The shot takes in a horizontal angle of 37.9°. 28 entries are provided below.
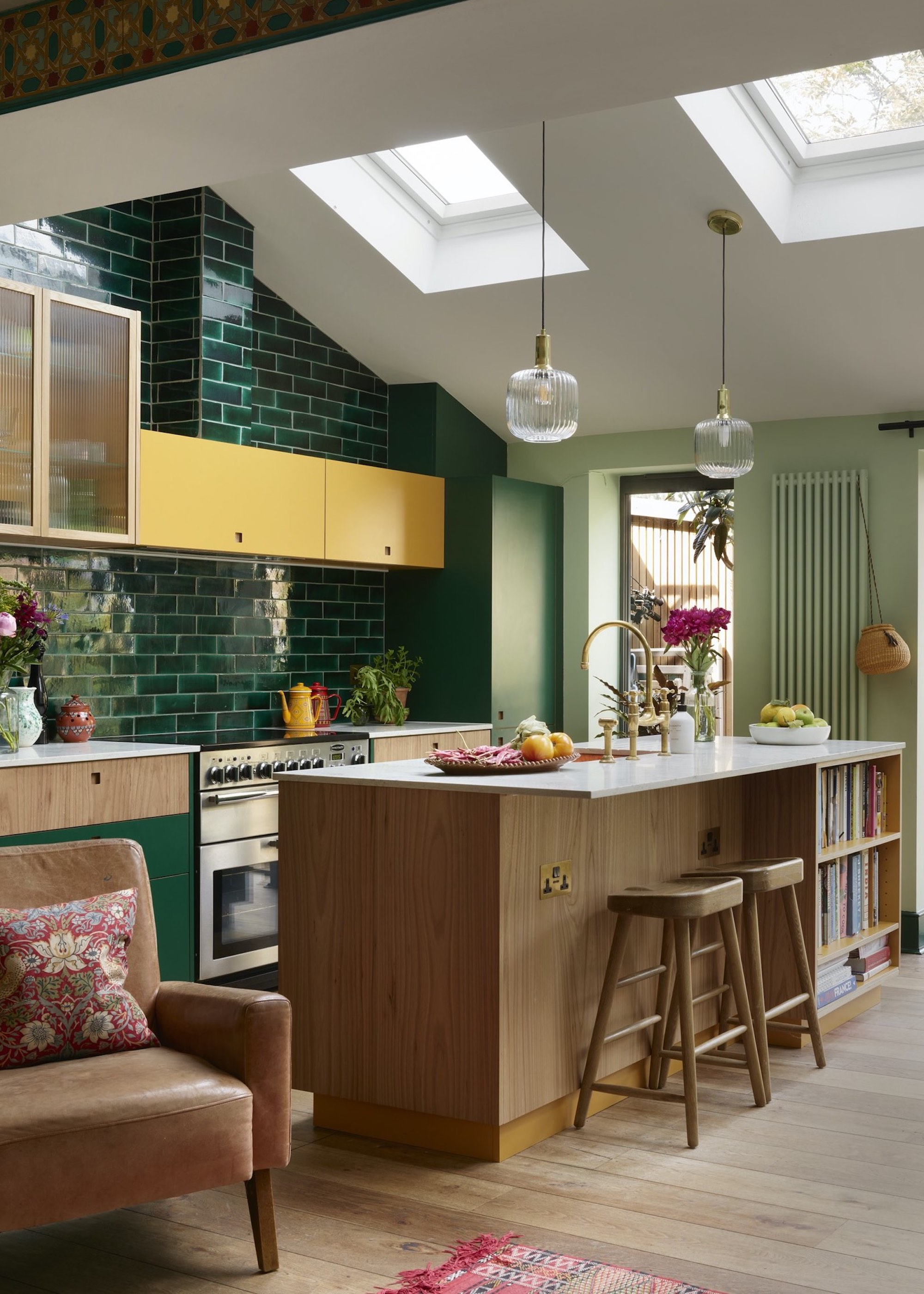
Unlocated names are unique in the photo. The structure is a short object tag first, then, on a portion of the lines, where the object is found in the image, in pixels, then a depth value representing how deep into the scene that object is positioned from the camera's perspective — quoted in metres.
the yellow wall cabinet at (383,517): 6.07
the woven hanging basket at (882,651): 6.02
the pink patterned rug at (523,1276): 2.67
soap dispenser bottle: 4.66
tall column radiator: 6.32
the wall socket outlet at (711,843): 4.56
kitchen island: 3.44
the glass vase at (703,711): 4.99
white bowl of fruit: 4.91
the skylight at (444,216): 5.73
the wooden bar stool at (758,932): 4.03
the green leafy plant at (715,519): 7.10
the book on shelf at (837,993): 4.68
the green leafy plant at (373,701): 6.41
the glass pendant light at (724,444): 4.81
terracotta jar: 5.01
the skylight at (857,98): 4.79
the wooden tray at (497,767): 3.64
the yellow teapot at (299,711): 6.04
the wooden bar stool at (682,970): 3.58
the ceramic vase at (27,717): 4.67
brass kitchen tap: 4.21
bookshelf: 4.61
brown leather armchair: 2.48
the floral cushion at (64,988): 2.82
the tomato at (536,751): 3.75
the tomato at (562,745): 3.80
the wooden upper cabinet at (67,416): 4.61
